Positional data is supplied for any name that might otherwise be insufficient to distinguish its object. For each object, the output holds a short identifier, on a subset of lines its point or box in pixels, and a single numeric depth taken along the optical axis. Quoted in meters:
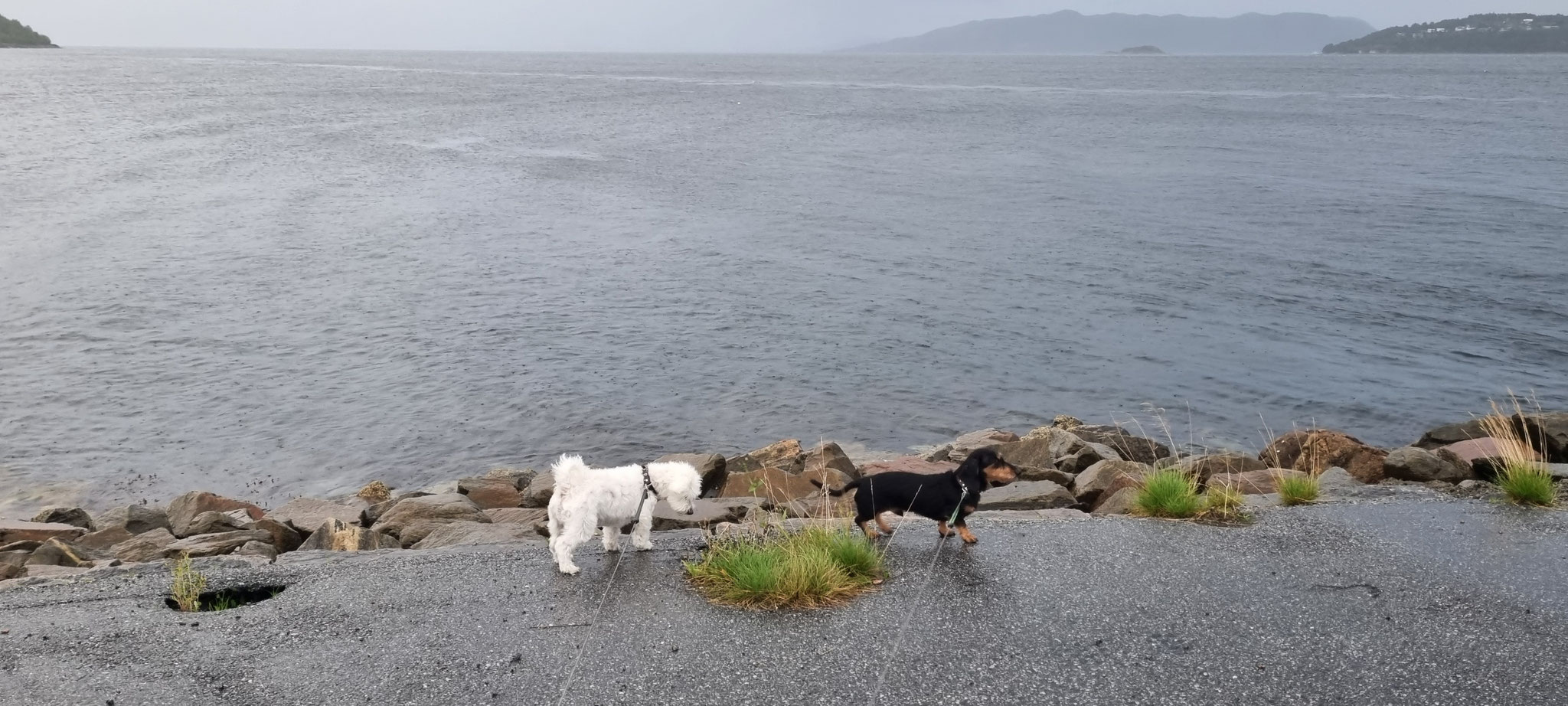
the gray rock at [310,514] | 10.86
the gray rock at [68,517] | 12.23
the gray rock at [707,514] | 9.48
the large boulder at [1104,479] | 10.92
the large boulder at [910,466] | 12.52
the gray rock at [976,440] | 14.55
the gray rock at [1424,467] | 10.78
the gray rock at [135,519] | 11.30
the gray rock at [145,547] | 9.57
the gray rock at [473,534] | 9.11
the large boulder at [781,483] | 11.40
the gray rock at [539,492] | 12.16
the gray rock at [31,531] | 10.21
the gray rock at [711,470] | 13.33
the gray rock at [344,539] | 9.04
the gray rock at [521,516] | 10.40
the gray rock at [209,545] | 9.11
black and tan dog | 7.58
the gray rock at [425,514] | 10.26
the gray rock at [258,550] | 8.92
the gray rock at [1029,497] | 10.12
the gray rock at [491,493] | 12.65
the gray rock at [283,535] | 10.13
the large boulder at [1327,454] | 11.75
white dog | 7.36
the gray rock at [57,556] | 8.85
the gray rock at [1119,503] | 9.50
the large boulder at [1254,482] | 10.17
